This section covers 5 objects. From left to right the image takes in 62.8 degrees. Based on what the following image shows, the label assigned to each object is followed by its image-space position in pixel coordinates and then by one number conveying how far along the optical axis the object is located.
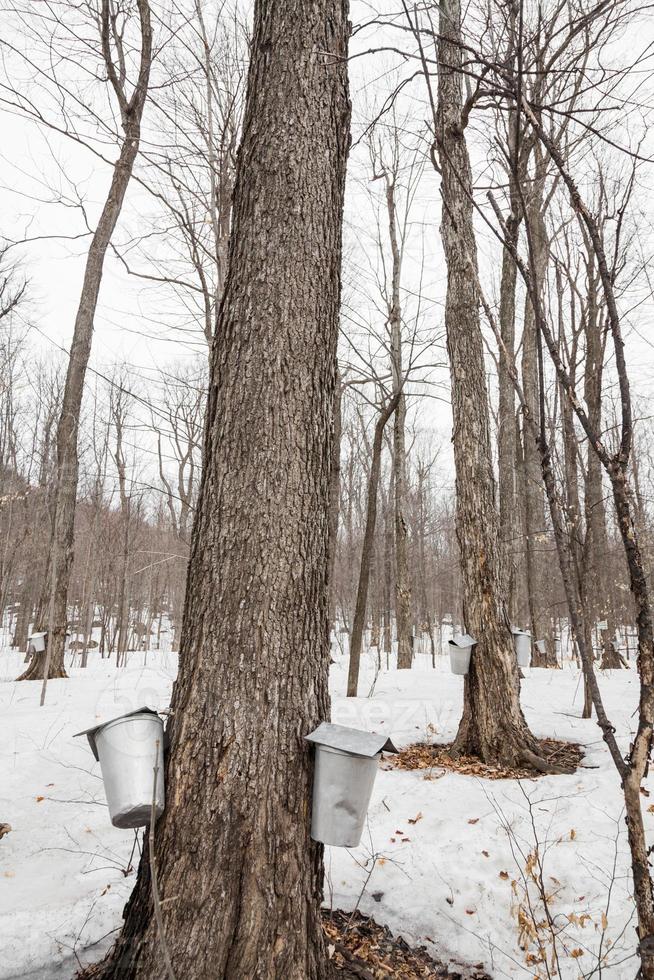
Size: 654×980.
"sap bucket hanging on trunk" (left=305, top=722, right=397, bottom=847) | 1.42
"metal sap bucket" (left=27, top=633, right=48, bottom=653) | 7.15
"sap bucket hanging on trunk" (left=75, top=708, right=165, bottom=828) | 1.37
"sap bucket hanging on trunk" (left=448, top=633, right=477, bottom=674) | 3.77
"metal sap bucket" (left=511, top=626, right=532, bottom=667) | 5.50
